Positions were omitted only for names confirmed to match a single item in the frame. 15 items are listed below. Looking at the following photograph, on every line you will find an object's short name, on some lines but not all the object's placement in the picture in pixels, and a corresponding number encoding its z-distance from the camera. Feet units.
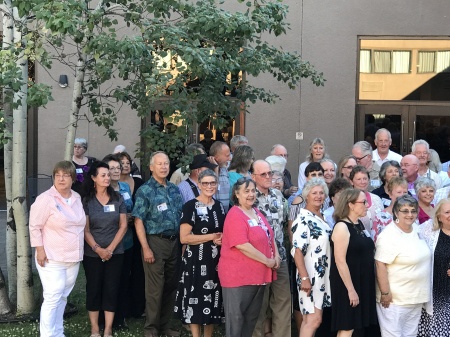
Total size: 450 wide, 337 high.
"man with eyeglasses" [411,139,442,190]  29.63
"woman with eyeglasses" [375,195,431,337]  21.70
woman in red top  21.93
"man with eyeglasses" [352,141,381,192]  29.66
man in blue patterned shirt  24.53
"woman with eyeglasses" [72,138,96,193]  30.39
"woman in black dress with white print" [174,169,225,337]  23.11
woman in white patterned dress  22.20
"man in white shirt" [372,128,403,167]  32.12
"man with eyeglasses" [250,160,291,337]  23.70
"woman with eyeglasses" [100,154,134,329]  25.43
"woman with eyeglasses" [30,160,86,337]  23.06
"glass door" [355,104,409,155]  43.96
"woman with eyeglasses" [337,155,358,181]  27.07
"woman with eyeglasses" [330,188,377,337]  21.56
